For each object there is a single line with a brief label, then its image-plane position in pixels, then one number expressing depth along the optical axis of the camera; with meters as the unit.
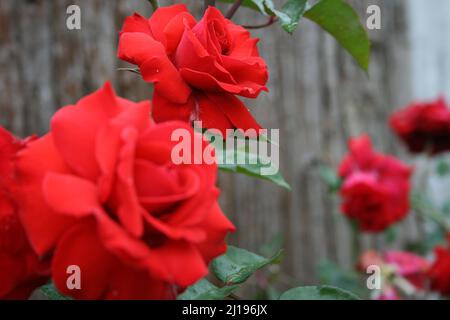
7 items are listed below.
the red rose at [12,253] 0.47
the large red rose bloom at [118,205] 0.44
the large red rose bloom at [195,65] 0.53
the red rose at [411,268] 1.33
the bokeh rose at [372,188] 1.38
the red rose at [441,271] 1.04
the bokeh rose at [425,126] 1.61
